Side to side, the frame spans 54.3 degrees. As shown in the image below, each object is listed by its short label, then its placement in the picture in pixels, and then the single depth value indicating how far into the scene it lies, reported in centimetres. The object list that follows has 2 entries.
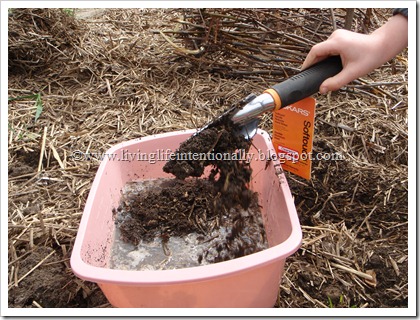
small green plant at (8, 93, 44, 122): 185
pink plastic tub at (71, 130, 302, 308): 91
